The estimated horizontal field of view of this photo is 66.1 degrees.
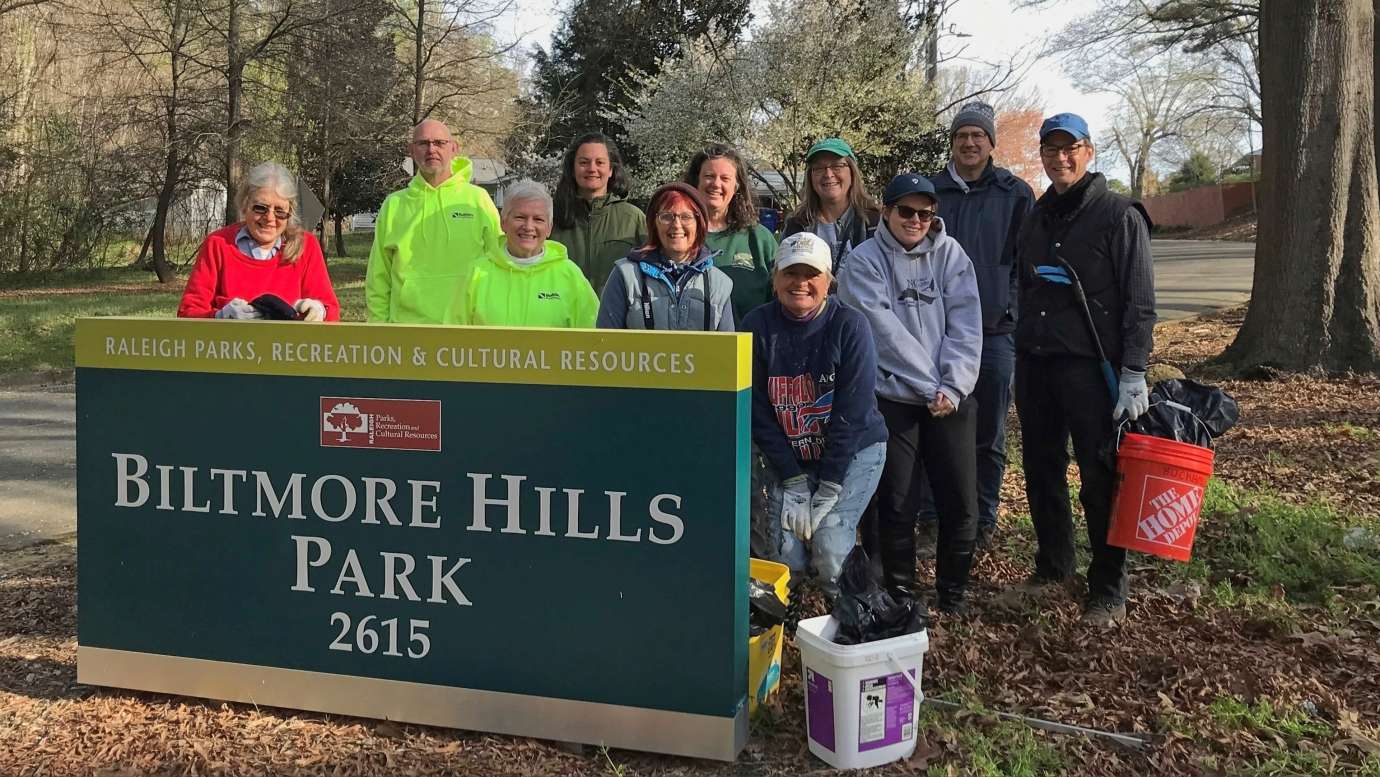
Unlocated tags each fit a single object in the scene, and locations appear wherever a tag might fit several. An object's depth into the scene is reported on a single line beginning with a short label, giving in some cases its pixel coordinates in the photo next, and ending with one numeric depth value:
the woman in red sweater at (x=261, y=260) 4.06
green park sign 3.24
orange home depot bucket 4.02
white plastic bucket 3.13
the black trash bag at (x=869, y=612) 3.32
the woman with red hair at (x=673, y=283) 3.98
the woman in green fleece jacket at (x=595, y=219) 4.93
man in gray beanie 5.10
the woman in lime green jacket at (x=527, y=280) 4.24
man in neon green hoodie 4.81
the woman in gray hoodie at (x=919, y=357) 4.22
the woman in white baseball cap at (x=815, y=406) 3.84
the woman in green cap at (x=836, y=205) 4.67
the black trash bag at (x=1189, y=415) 4.09
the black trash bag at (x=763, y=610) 3.63
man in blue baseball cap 4.17
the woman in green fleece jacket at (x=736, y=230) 4.57
